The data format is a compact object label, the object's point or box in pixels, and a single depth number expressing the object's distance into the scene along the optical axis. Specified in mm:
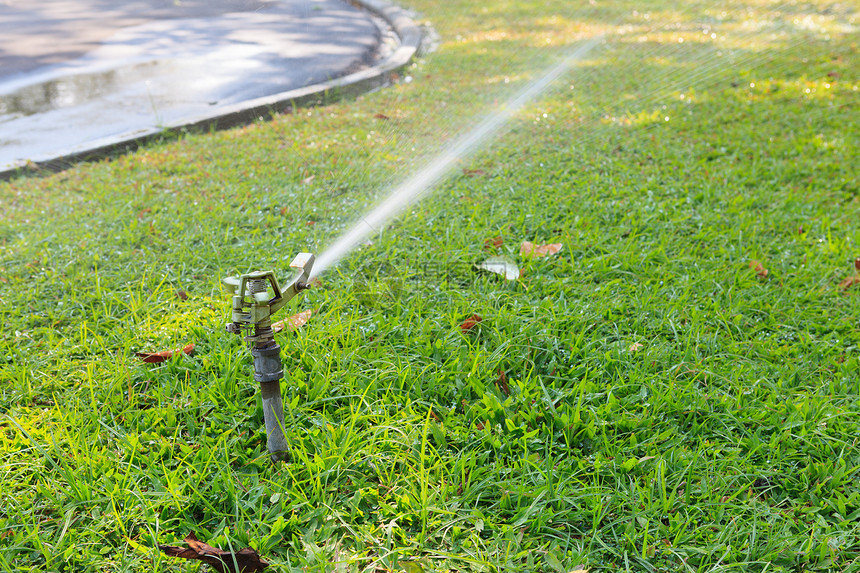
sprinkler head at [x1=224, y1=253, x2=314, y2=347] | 1548
